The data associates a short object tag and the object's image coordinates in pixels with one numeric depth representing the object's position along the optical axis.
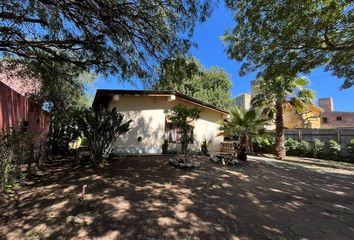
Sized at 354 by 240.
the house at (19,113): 7.41
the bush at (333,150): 15.38
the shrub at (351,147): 14.60
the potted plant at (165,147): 12.84
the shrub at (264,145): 18.77
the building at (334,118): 32.03
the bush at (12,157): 5.40
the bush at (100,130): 8.72
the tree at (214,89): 25.75
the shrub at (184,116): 9.90
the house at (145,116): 12.27
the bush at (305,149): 16.92
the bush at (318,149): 16.25
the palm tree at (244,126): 11.69
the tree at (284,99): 15.48
